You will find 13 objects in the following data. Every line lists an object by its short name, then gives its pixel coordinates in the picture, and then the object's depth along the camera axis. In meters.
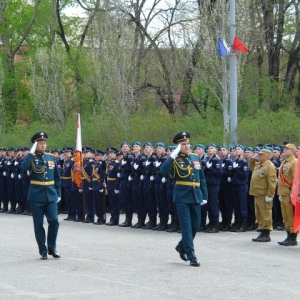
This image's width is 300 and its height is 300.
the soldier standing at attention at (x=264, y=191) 15.15
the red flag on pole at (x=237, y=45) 24.16
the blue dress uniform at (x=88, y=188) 20.98
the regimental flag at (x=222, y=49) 25.17
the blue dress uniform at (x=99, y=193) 20.44
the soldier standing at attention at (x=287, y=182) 15.04
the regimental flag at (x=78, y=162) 20.72
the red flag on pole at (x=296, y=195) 13.91
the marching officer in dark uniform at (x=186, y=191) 12.17
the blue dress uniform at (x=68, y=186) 22.17
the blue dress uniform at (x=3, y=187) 26.20
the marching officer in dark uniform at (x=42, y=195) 13.16
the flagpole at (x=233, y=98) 24.48
